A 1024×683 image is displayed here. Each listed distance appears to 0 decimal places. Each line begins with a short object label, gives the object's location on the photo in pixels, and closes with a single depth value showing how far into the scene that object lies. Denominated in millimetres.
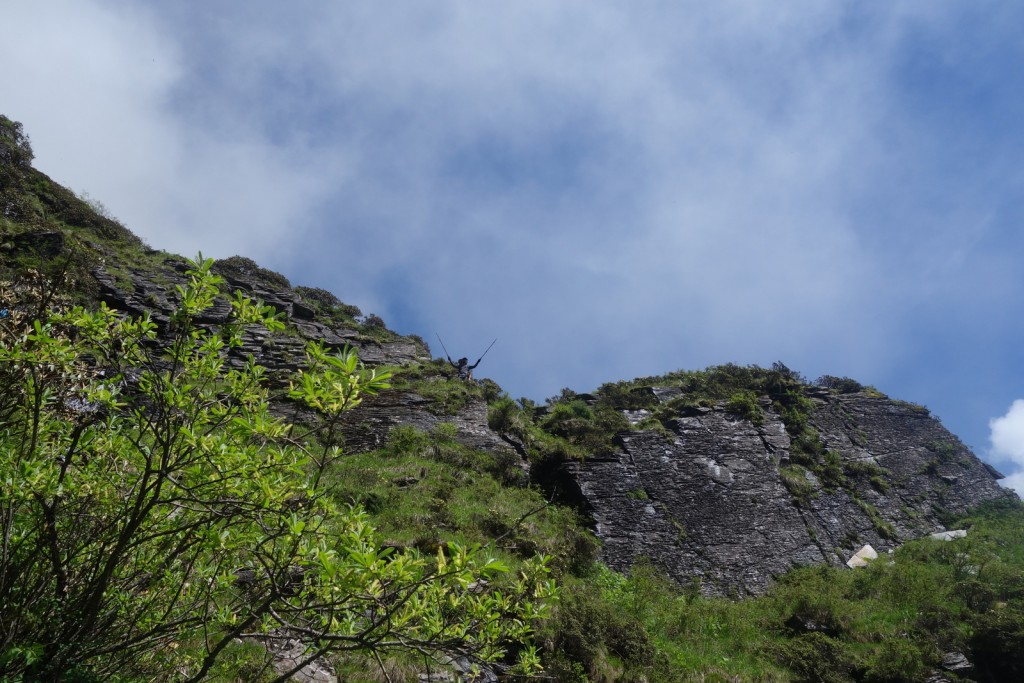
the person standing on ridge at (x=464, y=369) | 27219
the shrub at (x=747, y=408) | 23875
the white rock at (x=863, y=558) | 17589
